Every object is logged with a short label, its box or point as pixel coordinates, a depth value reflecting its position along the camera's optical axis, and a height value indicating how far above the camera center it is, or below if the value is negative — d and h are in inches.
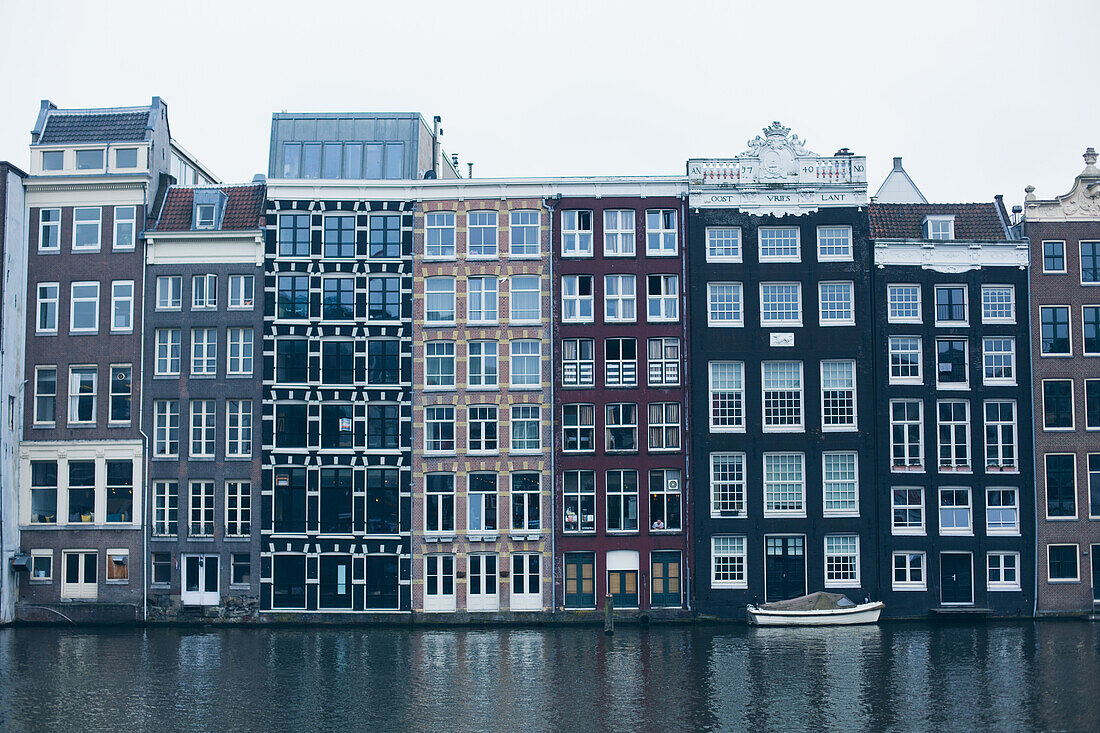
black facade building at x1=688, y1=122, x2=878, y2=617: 2246.6 +179.6
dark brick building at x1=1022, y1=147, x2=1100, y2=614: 2234.3 +156.0
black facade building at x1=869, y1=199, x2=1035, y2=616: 2239.2 +81.1
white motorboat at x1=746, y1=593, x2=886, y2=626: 2132.1 -301.7
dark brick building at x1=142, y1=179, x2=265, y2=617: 2262.6 +124.5
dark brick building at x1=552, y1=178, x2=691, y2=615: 2262.6 +141.9
